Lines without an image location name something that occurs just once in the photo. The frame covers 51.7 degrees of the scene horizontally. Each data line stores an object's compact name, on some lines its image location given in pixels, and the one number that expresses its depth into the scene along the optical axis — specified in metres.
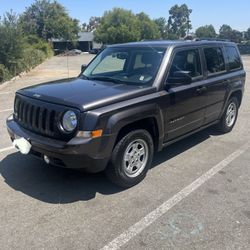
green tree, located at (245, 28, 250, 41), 85.81
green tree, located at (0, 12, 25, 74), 14.38
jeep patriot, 2.98
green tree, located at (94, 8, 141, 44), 64.44
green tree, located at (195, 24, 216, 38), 96.68
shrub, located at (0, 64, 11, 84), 12.16
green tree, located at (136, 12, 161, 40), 71.26
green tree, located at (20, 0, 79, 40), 60.08
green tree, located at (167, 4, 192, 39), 110.49
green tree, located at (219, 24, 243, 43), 77.28
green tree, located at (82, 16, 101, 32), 110.67
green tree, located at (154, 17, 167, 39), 96.51
